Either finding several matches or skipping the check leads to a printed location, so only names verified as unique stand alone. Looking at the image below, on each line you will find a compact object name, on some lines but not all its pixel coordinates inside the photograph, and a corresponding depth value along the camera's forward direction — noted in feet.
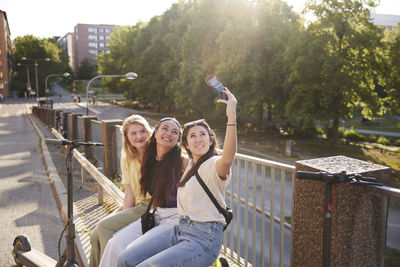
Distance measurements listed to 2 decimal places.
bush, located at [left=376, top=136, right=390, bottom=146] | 78.34
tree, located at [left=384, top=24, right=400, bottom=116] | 61.52
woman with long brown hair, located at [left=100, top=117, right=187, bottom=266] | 10.44
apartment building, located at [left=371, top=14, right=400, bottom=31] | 230.27
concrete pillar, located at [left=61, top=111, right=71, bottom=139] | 56.65
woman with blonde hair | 11.96
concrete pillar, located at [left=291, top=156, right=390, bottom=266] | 7.95
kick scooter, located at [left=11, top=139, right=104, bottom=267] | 10.19
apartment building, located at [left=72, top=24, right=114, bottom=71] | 409.69
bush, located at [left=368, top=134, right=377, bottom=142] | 81.10
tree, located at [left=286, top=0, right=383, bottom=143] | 64.59
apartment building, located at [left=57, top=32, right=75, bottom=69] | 426.02
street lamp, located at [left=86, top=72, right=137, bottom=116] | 78.53
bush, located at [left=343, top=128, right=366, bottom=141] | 82.28
